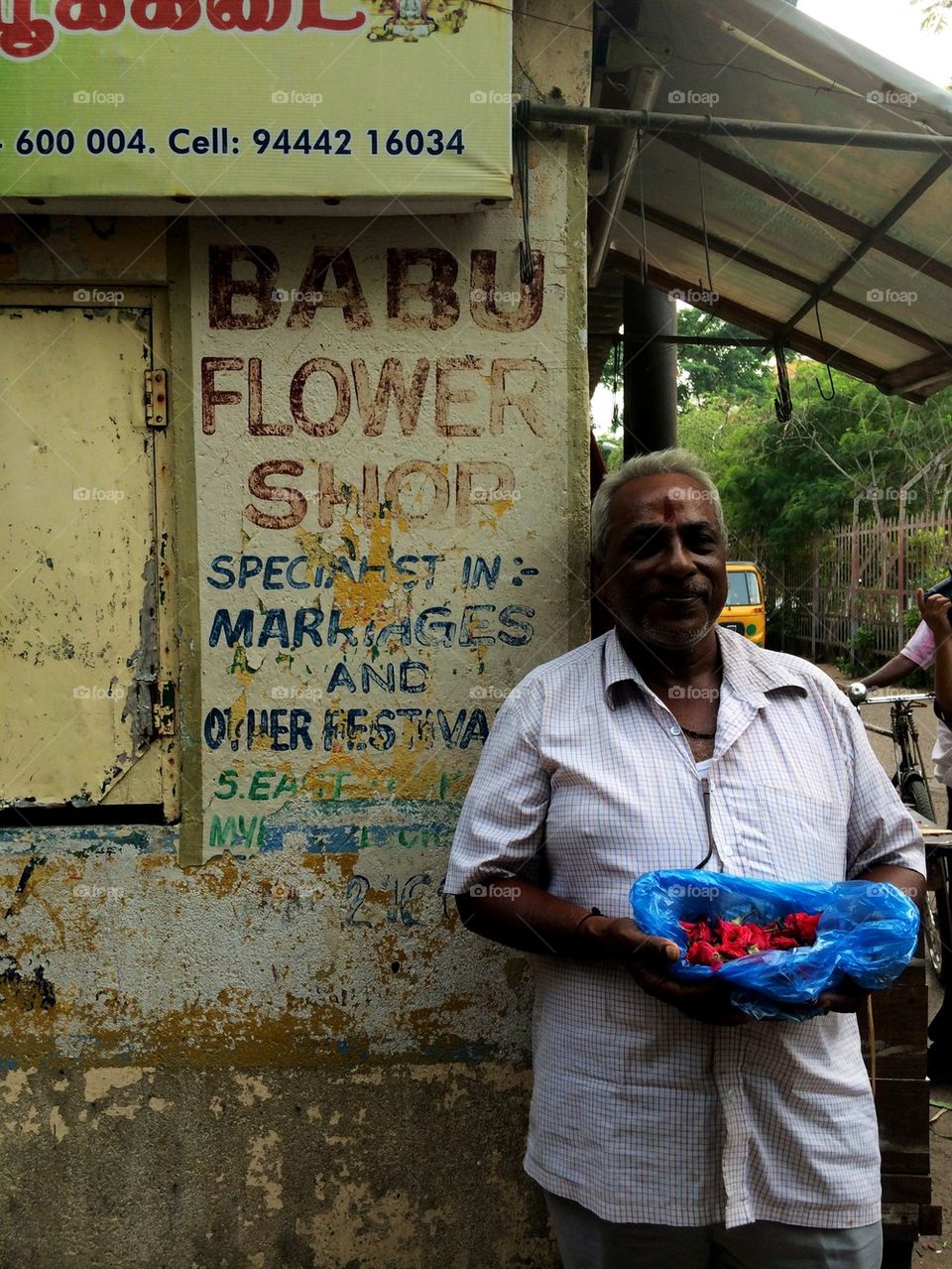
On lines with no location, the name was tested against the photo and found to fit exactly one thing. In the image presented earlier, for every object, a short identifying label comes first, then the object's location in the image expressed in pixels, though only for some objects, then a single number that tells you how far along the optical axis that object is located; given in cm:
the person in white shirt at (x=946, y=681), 378
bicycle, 414
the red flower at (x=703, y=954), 168
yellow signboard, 243
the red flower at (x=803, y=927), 175
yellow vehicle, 1409
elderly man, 174
